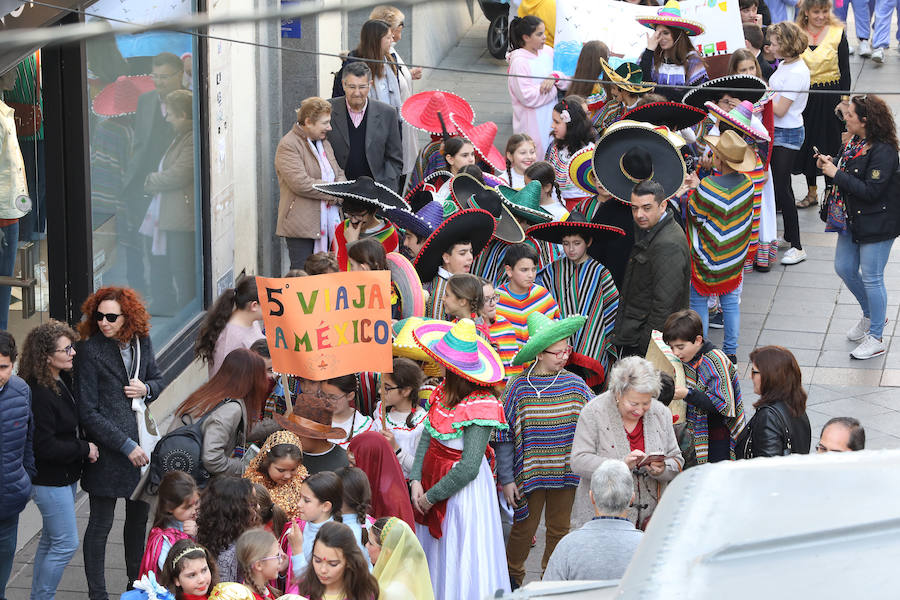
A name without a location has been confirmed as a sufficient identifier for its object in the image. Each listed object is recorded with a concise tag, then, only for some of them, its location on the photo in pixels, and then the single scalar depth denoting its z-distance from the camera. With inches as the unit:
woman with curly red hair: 555.2
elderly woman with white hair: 518.9
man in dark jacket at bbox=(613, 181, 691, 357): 688.4
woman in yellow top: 1099.3
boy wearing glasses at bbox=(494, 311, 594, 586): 547.8
